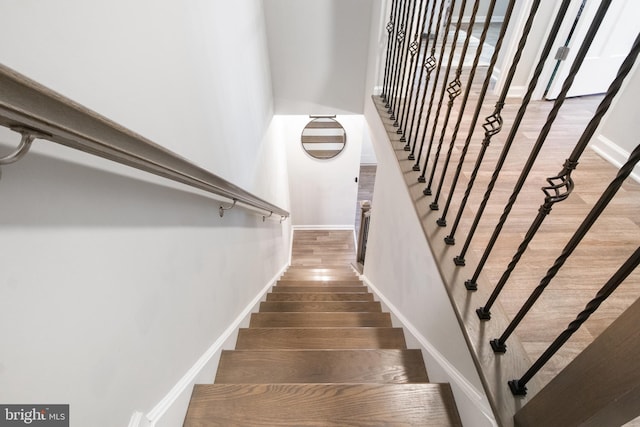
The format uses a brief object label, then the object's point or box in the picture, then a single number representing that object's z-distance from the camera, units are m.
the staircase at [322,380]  1.18
